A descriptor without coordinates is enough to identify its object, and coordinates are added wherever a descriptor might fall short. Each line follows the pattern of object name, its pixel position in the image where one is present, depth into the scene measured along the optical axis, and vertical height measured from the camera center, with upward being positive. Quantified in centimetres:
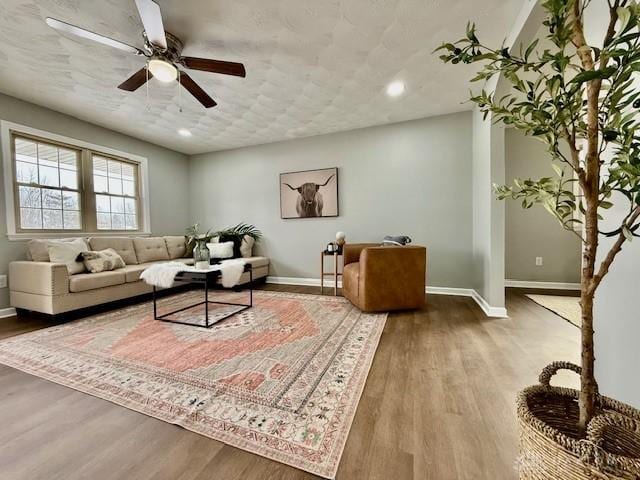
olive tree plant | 63 +30
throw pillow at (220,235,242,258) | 445 -10
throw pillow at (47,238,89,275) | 286 -17
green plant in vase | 270 -21
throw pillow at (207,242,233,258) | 417 -24
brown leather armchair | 274 -51
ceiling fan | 164 +135
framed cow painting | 418 +66
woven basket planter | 57 -55
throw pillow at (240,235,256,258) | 446 -20
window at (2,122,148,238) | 303 +70
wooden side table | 365 -64
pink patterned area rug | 119 -89
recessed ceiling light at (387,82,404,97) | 281 +160
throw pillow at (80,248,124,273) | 299 -27
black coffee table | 244 -42
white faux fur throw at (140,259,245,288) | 253 -37
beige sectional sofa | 257 -48
